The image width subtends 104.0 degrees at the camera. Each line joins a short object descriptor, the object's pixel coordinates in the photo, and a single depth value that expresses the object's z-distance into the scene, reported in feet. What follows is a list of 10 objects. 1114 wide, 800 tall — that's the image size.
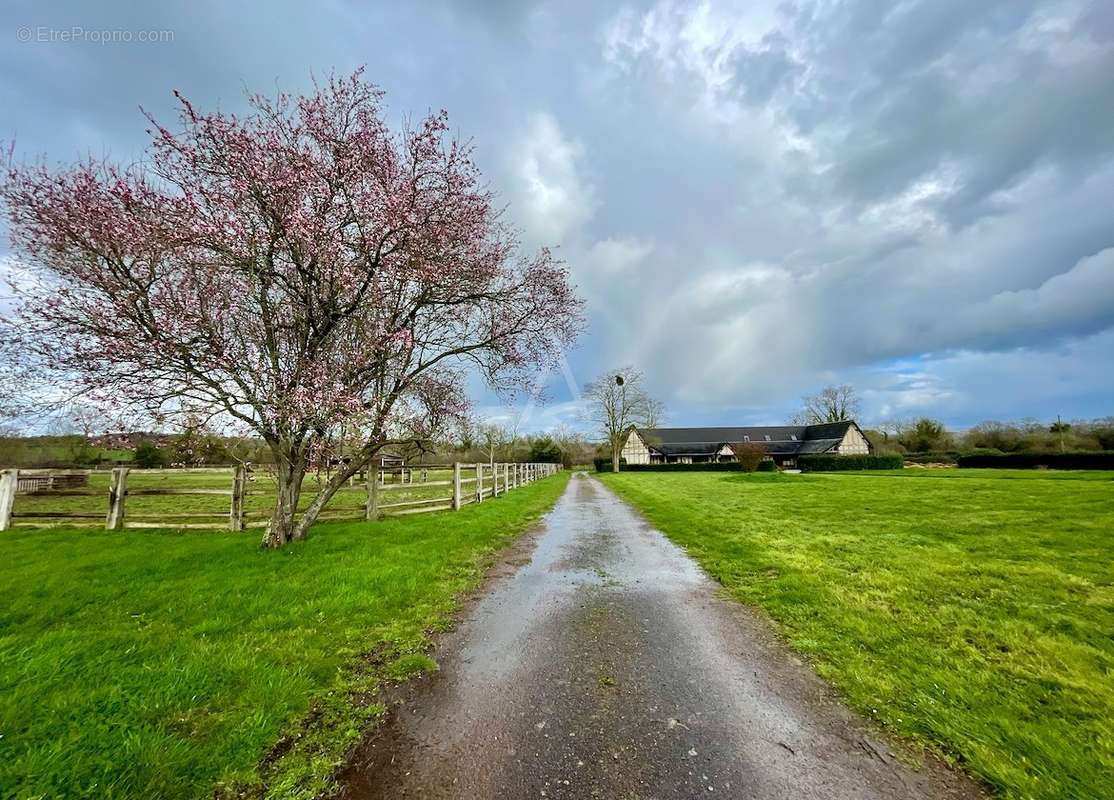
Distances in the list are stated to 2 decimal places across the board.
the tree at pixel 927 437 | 199.82
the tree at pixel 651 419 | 201.57
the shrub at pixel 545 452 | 255.70
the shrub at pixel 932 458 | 177.37
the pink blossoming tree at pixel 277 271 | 23.30
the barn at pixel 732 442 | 227.20
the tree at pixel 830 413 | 258.35
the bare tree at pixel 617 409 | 197.67
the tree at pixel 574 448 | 302.94
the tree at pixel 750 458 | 134.72
